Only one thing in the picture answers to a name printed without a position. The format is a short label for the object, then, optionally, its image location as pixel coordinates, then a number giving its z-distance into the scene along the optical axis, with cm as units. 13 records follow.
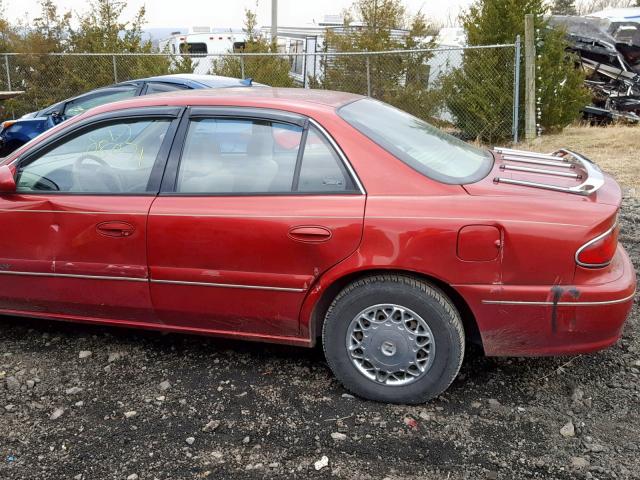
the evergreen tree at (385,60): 1208
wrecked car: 1372
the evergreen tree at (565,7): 4065
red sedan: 293
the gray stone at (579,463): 270
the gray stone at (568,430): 293
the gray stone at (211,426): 301
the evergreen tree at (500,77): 1127
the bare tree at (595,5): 4369
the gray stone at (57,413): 315
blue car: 809
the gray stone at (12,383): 344
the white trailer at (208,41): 1642
